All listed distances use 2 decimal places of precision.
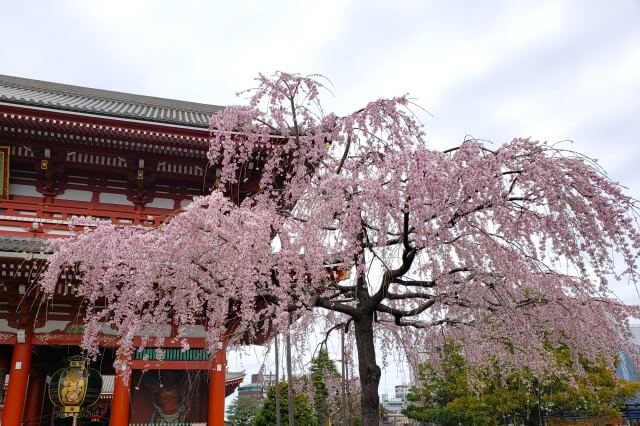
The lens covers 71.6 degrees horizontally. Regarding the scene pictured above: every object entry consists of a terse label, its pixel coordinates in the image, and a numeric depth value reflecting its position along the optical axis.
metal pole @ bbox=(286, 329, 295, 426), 6.88
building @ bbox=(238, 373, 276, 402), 72.56
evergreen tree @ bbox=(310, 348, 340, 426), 27.48
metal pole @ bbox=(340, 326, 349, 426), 6.82
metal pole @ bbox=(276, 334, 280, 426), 18.24
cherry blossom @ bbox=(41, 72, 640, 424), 4.51
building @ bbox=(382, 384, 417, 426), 108.03
